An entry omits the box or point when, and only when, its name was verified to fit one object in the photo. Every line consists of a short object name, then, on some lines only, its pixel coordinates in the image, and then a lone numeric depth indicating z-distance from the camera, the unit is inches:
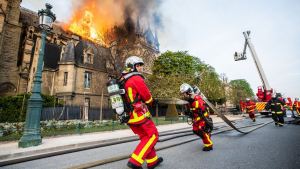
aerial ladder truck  803.4
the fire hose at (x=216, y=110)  260.7
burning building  975.6
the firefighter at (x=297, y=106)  574.4
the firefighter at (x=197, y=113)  215.6
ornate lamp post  275.0
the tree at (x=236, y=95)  1896.7
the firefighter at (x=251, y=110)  641.6
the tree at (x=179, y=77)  1153.4
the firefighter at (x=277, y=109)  468.4
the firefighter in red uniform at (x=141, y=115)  141.7
